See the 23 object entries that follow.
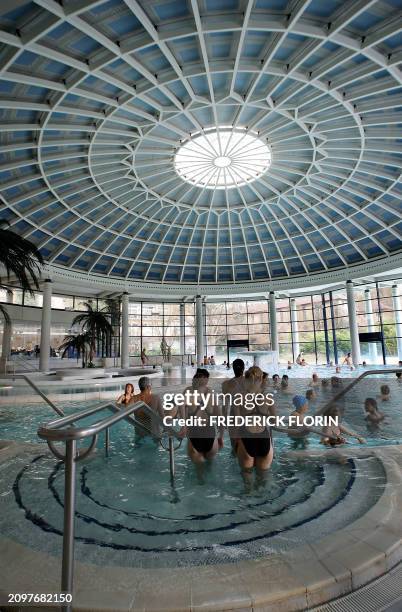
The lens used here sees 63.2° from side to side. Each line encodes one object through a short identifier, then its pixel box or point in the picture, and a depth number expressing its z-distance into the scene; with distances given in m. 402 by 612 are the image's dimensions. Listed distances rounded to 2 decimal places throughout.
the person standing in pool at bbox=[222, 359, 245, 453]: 5.54
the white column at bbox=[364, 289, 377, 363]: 33.44
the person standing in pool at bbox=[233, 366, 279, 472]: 5.08
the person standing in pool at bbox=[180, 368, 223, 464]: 5.53
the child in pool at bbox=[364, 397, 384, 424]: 9.73
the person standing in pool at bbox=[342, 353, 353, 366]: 28.75
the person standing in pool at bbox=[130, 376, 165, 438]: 5.12
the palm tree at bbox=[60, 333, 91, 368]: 23.23
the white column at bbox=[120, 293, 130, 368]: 28.94
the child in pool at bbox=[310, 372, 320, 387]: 16.32
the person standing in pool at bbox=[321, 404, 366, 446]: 6.86
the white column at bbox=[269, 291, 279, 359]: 31.78
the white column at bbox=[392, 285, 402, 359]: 31.34
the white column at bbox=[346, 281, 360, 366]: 28.06
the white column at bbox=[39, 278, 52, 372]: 23.64
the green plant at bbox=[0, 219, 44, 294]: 11.51
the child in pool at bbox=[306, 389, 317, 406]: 10.52
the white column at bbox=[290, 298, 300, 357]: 38.44
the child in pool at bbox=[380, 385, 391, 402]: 12.45
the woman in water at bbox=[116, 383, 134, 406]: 7.77
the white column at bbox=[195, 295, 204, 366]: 33.19
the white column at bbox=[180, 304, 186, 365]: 39.09
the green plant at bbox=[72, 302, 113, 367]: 23.67
